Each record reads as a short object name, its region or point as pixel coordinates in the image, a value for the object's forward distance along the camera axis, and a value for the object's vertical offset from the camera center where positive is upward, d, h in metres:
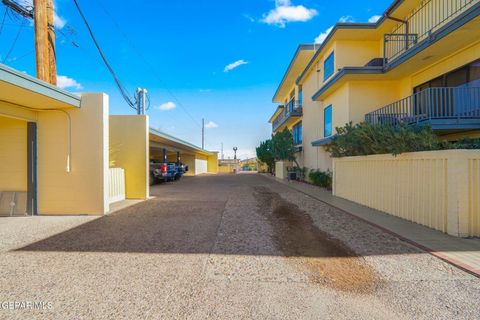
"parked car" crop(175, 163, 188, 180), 24.09 -0.95
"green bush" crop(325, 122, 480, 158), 6.50 +0.55
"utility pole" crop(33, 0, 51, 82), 7.93 +3.92
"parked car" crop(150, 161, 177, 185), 20.08 -0.84
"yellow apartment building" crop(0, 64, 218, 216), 7.56 +0.08
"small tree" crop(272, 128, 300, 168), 22.16 +1.24
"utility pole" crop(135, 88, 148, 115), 13.38 +3.22
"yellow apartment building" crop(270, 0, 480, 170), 8.80 +4.03
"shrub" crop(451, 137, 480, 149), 6.07 +0.36
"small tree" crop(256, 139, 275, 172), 32.60 +0.83
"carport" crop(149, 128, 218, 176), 18.16 +0.95
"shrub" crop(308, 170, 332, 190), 14.59 -1.10
